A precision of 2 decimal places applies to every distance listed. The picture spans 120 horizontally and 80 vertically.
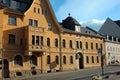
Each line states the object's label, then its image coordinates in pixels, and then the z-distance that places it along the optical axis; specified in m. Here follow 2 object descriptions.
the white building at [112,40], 32.95
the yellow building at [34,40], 19.08
